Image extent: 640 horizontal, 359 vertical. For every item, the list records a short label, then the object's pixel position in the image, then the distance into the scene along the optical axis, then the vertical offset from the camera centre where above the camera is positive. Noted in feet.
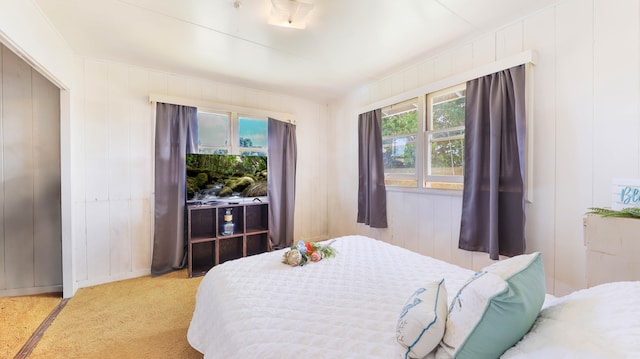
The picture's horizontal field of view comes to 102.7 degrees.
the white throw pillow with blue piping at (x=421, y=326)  2.82 -1.68
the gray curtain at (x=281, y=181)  12.41 -0.21
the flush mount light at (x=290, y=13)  6.04 +4.09
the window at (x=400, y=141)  9.78 +1.42
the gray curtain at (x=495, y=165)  6.68 +0.31
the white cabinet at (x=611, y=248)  4.42 -1.32
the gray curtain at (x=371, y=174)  10.81 +0.11
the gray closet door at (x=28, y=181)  8.27 -0.13
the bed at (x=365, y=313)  2.35 -2.06
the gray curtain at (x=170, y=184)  10.03 -0.29
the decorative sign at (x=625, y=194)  5.06 -0.36
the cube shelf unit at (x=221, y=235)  10.44 -2.46
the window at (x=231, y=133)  11.02 +1.98
